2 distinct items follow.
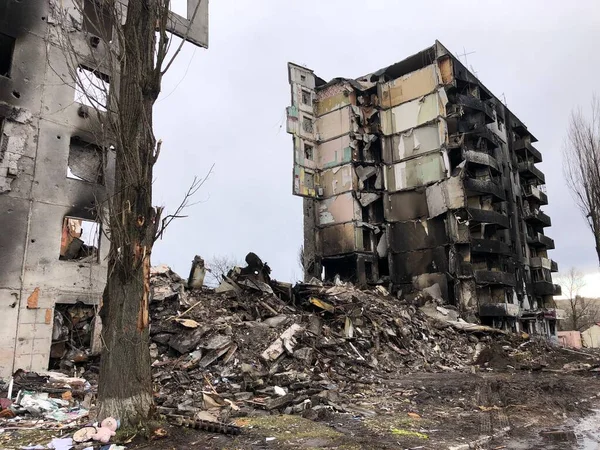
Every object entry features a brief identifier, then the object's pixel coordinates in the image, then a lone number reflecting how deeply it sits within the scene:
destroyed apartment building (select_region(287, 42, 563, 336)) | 29.75
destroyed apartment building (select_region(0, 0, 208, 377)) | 11.56
